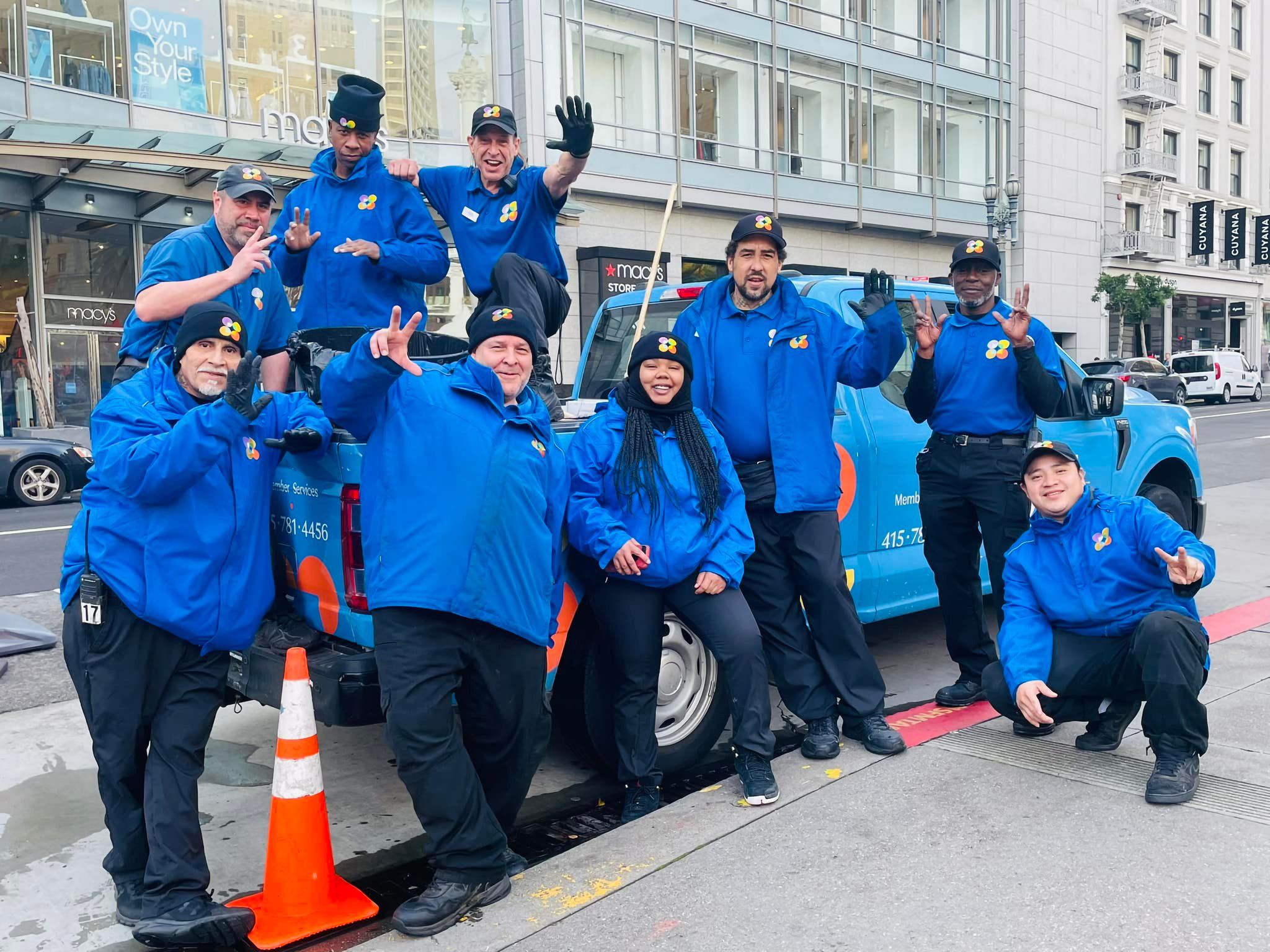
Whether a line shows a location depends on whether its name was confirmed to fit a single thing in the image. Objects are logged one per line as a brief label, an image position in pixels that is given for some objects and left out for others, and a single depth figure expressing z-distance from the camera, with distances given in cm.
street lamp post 2580
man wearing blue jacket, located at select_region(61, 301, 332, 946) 302
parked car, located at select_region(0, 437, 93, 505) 1357
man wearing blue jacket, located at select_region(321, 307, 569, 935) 314
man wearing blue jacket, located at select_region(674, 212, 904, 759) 423
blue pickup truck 357
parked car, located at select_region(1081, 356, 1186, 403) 2845
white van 3319
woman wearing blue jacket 382
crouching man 381
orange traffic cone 317
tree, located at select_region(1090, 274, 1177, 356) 3762
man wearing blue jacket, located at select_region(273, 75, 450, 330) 453
